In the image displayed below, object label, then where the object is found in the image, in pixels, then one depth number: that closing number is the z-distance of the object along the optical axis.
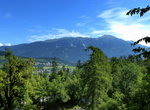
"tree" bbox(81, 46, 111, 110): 30.84
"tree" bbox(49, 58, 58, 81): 123.72
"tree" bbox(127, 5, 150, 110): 9.42
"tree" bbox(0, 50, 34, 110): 22.95
